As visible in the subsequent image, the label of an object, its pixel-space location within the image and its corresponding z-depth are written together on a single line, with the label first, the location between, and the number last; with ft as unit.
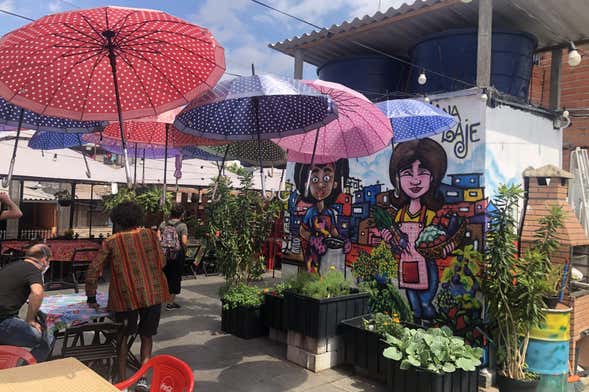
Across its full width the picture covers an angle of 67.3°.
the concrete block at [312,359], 16.80
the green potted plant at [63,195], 46.04
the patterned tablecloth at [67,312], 13.08
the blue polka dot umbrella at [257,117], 14.51
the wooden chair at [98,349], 12.53
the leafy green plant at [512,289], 15.25
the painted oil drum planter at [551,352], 16.21
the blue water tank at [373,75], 23.41
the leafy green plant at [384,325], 15.79
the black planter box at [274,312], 19.52
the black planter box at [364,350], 15.72
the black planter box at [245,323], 20.27
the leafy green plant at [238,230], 21.61
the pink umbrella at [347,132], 13.48
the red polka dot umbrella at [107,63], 9.61
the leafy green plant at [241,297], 20.40
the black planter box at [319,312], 16.78
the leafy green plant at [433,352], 13.64
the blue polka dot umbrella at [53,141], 21.57
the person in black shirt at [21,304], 12.29
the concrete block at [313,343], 16.85
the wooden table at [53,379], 7.91
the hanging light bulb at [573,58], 17.43
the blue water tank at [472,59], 19.74
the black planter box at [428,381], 13.35
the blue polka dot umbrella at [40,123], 14.33
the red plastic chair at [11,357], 9.86
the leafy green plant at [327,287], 17.38
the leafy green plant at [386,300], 19.79
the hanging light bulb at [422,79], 19.57
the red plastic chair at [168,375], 8.54
